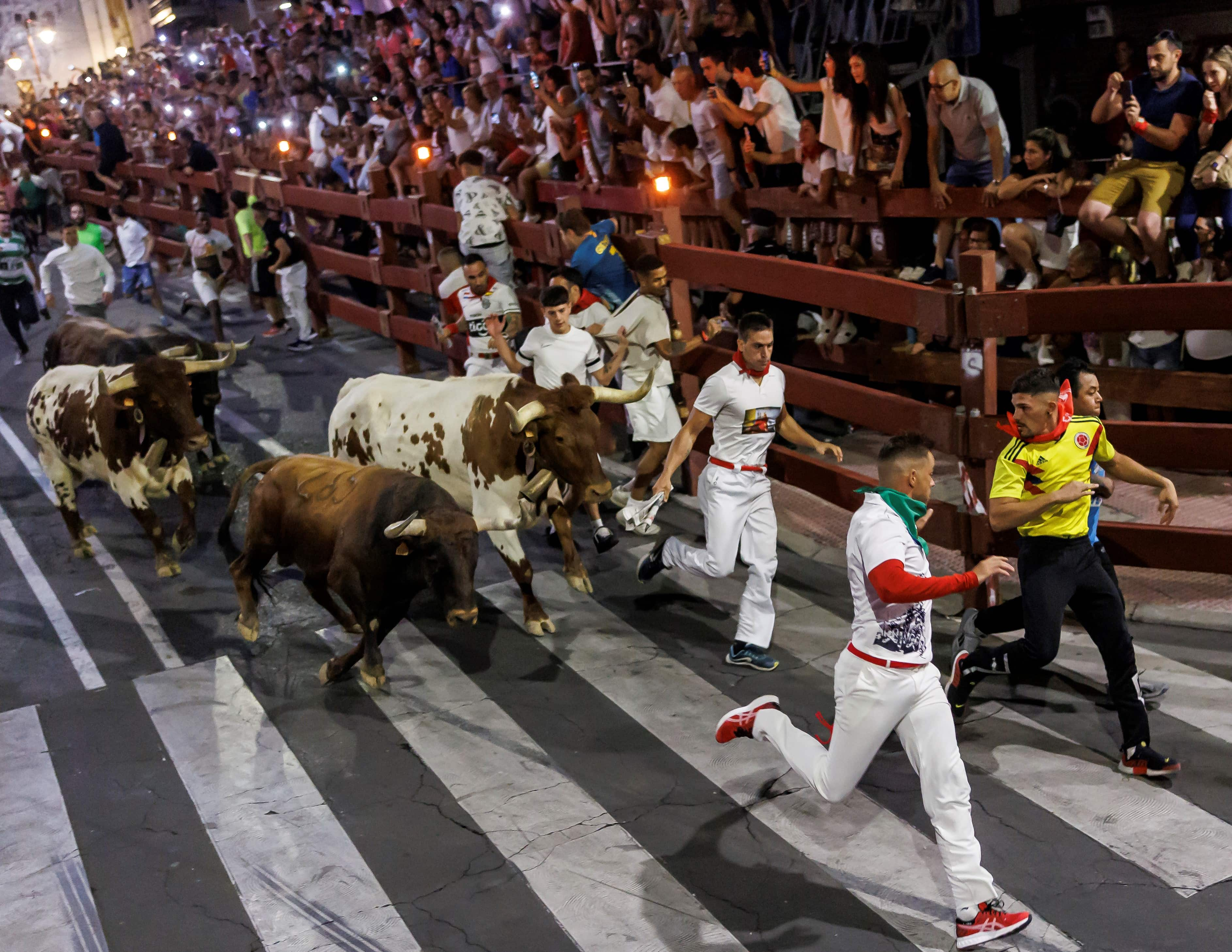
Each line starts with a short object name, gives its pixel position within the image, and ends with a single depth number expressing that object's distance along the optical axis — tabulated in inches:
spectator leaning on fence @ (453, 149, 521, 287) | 507.5
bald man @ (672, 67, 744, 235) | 461.4
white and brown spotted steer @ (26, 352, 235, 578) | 379.2
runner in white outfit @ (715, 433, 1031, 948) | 195.9
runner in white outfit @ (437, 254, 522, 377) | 420.2
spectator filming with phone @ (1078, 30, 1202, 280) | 323.6
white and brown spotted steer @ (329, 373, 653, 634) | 309.7
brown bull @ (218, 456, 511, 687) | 273.1
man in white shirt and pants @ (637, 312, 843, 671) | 296.5
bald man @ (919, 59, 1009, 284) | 376.5
